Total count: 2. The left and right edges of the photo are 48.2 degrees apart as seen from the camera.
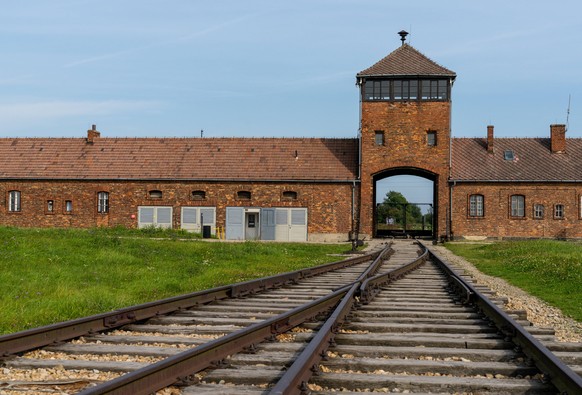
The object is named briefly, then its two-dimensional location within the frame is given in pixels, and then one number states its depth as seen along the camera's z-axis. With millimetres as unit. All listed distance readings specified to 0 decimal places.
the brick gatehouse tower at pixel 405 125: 36688
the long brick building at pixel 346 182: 36688
